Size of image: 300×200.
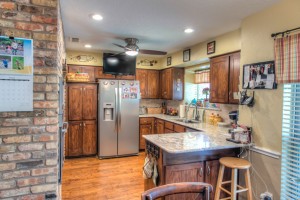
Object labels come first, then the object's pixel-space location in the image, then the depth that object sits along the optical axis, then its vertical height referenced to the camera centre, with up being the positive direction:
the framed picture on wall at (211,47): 3.61 +0.90
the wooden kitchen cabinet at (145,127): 5.18 -0.83
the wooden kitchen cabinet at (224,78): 3.17 +0.32
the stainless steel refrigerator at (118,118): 4.69 -0.55
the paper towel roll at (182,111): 4.90 -0.38
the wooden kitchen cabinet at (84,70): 4.86 +0.62
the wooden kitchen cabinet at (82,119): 4.61 -0.58
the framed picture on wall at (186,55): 4.35 +0.91
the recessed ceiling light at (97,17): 2.67 +1.07
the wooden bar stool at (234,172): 2.19 -0.86
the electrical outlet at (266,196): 2.29 -1.15
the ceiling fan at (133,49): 3.61 +0.84
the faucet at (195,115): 4.55 -0.43
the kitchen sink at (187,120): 4.37 -0.55
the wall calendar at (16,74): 1.65 +0.17
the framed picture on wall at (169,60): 5.20 +0.93
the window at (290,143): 2.11 -0.50
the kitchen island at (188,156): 2.30 -0.74
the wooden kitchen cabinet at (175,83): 5.09 +0.32
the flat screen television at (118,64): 4.91 +0.78
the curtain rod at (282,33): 2.06 +0.70
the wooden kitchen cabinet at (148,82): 5.56 +0.37
